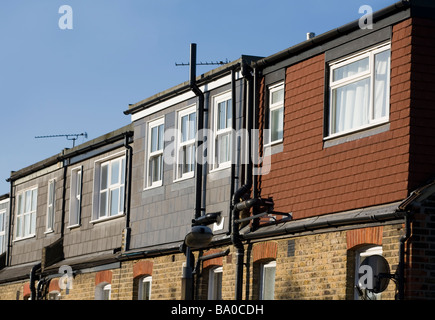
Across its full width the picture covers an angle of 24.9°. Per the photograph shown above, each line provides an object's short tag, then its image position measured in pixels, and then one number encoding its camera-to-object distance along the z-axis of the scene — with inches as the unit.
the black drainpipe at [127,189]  940.6
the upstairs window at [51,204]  1142.3
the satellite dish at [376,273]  598.2
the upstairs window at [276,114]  756.0
